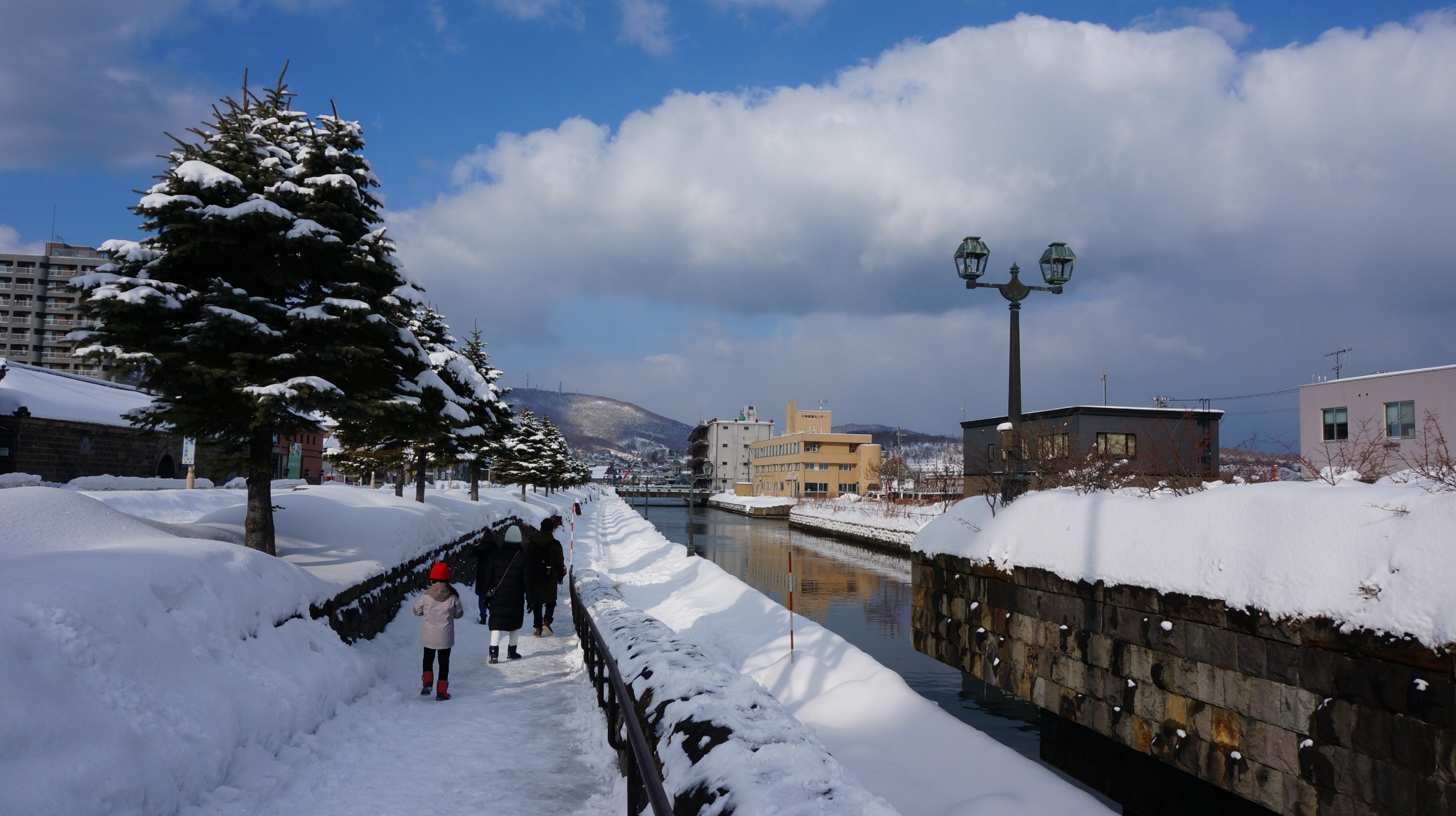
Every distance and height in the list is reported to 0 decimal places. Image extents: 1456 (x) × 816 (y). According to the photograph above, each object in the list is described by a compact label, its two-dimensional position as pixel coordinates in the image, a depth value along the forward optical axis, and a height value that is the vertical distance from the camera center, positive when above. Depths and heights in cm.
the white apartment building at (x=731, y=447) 14475 +297
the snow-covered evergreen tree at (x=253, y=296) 1088 +223
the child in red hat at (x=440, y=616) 873 -177
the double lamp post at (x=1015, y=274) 1205 +306
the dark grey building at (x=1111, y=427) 4381 +265
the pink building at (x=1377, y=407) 3109 +303
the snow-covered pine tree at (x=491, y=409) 3492 +212
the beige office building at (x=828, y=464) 9844 +11
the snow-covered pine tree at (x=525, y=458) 5097 +5
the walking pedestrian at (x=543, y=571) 1256 -182
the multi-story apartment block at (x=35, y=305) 9831 +1799
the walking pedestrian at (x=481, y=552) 1268 -153
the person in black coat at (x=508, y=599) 1080 -194
